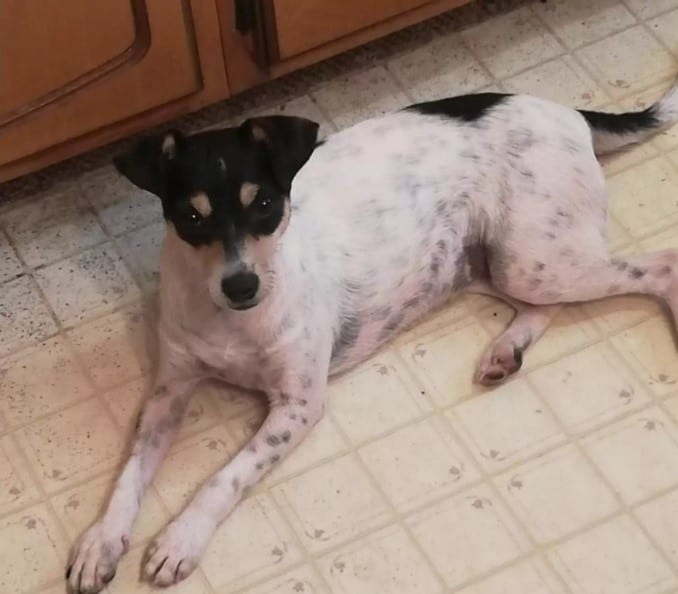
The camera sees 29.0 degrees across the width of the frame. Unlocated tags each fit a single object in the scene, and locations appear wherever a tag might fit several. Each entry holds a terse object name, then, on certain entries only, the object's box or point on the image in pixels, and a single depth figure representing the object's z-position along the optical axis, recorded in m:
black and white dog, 2.00
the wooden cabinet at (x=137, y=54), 2.21
